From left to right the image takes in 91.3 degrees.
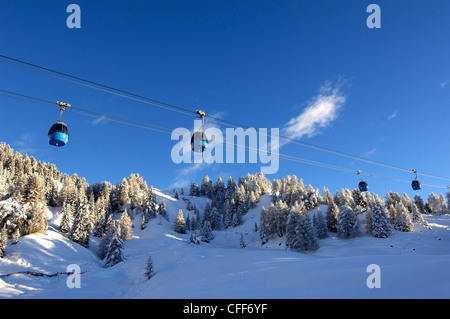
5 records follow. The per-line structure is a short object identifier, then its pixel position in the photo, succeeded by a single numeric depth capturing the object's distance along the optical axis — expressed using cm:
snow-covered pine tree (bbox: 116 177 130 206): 10012
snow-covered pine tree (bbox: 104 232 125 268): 4078
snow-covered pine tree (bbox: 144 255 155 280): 2914
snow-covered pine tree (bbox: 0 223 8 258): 3381
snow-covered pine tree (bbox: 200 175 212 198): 15985
